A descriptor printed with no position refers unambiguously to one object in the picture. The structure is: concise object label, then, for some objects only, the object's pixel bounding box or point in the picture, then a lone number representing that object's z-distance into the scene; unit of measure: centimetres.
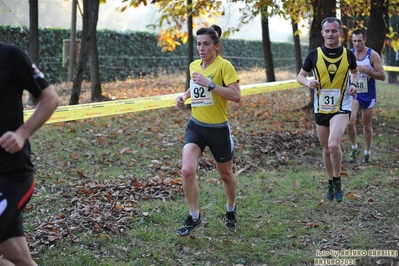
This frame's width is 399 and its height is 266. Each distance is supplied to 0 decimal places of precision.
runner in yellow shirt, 940
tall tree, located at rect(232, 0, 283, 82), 2218
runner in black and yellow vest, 1133
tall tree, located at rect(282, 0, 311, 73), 2066
